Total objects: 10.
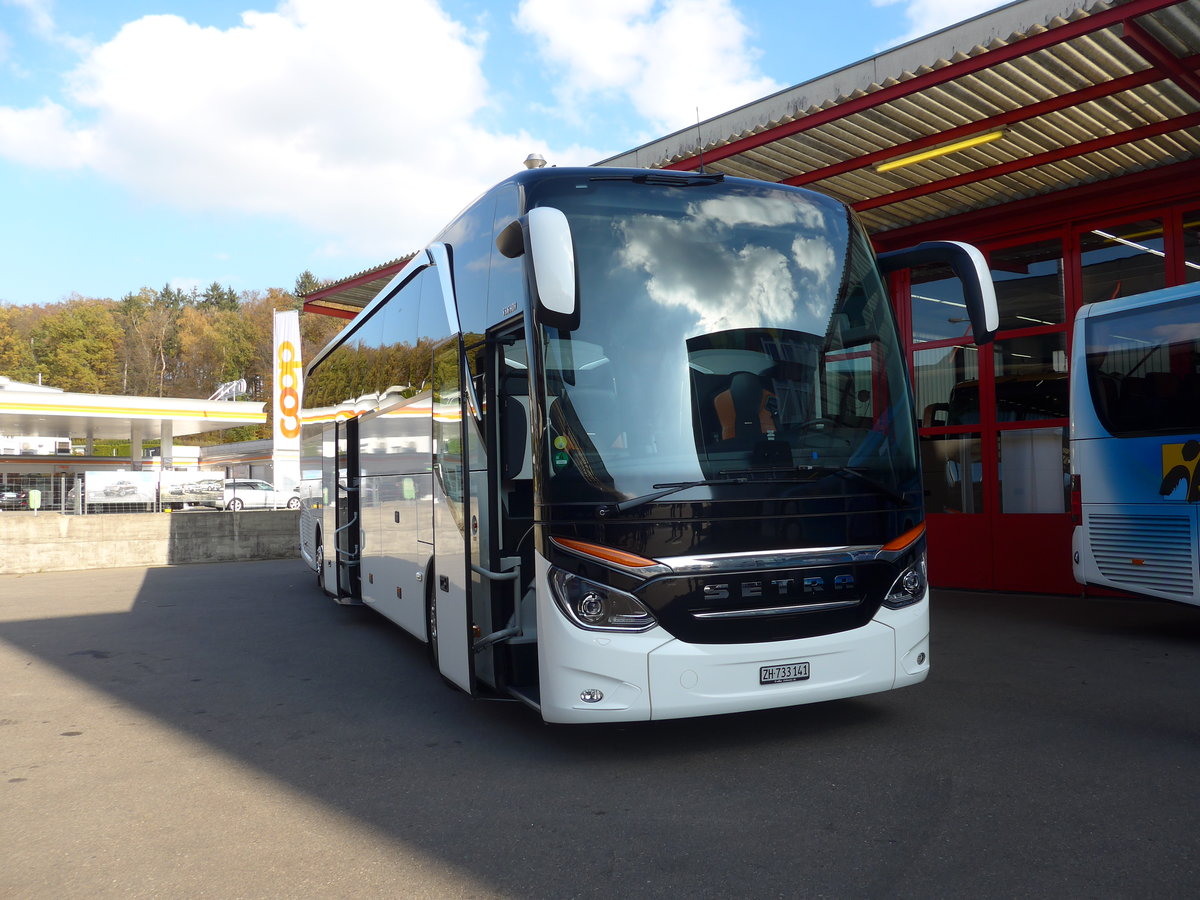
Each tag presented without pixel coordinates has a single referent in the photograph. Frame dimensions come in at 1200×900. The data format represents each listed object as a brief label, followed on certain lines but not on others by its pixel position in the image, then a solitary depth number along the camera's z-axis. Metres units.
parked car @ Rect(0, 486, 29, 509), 33.77
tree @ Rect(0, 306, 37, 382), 81.44
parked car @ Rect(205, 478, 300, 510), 40.09
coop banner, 27.44
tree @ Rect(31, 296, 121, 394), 84.38
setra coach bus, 5.02
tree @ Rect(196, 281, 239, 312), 118.70
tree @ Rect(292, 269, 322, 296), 110.39
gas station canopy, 39.31
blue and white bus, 8.33
